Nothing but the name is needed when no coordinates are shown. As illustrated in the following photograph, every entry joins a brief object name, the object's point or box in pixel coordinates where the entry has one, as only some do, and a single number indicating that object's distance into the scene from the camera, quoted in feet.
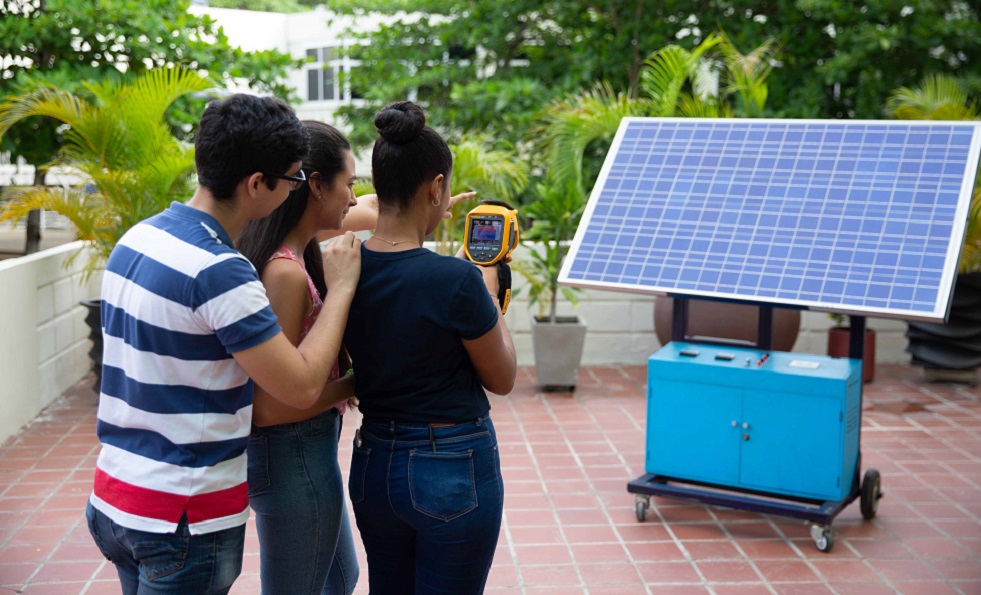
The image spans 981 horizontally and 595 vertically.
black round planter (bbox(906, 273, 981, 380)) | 23.59
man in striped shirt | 5.95
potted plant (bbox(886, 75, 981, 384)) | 23.58
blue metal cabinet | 13.98
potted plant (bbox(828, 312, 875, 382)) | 23.97
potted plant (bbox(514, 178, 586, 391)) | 22.88
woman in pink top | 6.92
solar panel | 13.51
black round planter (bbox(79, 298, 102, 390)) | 21.67
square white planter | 22.85
